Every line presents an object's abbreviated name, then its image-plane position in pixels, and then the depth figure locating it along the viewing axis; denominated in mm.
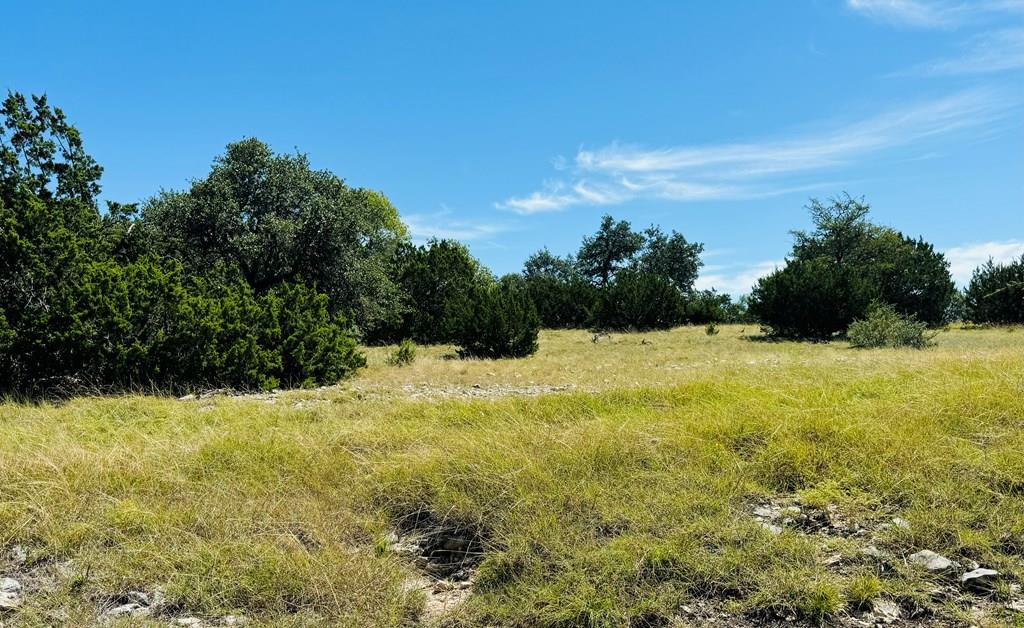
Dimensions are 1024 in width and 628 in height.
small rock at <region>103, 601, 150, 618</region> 2783
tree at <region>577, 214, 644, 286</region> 47344
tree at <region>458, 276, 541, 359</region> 16844
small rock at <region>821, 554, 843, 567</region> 2934
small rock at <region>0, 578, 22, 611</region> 2838
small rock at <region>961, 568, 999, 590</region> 2709
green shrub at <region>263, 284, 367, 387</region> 10422
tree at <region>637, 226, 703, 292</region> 45812
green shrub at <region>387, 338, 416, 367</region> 14378
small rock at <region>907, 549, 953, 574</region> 2807
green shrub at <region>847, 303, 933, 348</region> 16219
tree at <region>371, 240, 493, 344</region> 24281
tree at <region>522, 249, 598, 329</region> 30984
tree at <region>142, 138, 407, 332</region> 18281
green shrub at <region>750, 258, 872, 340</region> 21141
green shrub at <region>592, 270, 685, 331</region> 27328
